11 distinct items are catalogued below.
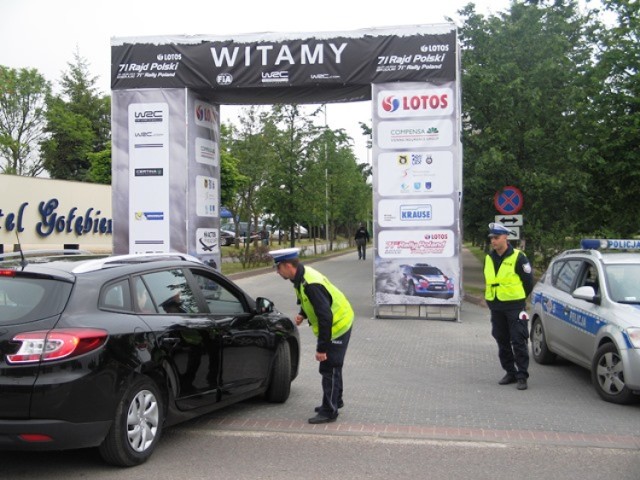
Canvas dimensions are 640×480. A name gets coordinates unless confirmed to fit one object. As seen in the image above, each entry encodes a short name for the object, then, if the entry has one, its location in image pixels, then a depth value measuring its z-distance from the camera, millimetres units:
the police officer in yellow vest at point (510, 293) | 7773
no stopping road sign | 17125
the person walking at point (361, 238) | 34781
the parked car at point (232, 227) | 53344
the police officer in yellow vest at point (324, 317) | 6004
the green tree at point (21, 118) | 42094
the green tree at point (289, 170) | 31391
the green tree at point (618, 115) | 19047
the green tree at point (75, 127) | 47688
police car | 6977
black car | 4480
